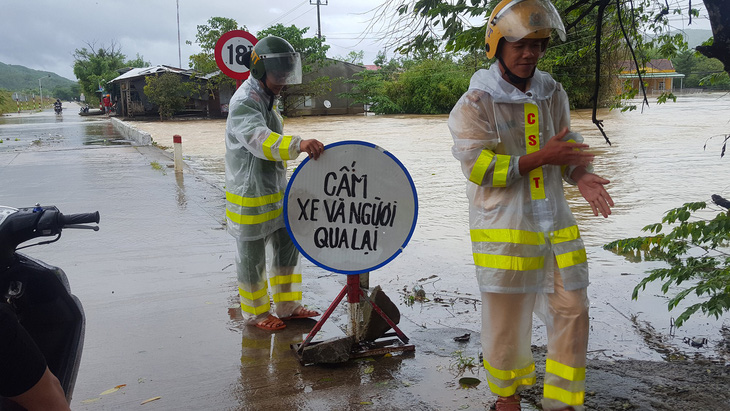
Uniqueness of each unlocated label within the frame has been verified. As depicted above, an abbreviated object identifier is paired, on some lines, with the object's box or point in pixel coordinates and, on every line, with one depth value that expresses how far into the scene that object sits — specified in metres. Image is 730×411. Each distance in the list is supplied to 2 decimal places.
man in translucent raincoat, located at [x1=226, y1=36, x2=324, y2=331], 4.20
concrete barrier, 20.80
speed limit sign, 7.88
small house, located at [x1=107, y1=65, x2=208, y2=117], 42.77
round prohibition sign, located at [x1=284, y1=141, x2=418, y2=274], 3.76
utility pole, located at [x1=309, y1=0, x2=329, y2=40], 46.67
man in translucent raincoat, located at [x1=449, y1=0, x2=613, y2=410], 2.83
